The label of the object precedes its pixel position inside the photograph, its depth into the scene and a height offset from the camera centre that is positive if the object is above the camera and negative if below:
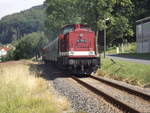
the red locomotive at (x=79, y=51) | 22.50 -0.05
